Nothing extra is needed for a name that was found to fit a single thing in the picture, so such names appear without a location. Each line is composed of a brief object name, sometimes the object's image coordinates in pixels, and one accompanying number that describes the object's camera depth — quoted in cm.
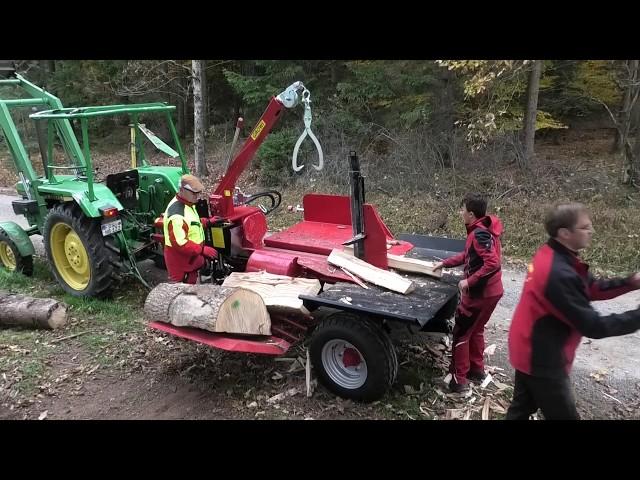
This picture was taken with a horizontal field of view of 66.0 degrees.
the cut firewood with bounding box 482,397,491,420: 384
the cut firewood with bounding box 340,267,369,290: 424
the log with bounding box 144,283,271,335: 409
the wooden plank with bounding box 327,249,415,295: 410
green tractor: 587
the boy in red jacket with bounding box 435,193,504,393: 377
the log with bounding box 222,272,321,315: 420
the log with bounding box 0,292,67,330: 533
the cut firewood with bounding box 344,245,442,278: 444
